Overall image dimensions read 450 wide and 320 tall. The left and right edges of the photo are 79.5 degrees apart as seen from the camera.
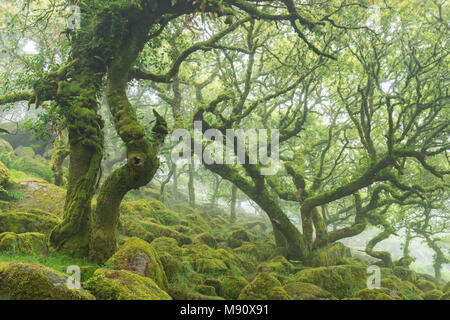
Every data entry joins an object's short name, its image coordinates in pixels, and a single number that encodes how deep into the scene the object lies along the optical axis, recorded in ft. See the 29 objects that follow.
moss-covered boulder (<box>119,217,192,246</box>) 35.99
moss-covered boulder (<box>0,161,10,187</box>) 33.40
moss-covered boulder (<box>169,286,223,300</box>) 21.75
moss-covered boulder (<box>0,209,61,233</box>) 25.43
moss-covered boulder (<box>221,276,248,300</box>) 25.29
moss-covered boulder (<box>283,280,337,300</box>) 24.62
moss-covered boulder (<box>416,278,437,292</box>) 45.87
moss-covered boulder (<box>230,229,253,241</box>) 55.06
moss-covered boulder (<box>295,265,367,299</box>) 28.58
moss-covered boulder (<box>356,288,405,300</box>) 22.90
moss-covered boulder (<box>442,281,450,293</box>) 45.87
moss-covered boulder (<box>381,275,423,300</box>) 29.84
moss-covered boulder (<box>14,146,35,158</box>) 66.16
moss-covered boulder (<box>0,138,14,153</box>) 64.60
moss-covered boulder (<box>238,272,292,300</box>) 20.27
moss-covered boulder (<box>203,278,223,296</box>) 25.23
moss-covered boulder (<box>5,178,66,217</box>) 32.00
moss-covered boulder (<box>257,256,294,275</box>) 35.73
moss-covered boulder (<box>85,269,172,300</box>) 14.57
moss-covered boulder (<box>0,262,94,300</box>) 12.78
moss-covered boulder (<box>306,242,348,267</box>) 41.87
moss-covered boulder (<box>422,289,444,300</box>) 37.49
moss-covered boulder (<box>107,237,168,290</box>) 19.76
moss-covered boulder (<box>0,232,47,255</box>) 20.62
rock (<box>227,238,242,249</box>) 49.72
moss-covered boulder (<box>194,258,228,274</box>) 29.78
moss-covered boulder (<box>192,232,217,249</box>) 42.15
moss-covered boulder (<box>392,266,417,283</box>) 47.09
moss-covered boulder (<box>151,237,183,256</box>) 32.37
